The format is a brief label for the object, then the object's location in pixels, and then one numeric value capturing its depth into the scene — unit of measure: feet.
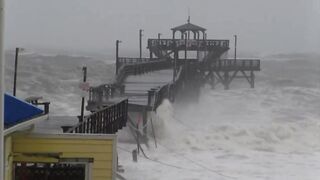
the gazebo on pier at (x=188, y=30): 384.47
